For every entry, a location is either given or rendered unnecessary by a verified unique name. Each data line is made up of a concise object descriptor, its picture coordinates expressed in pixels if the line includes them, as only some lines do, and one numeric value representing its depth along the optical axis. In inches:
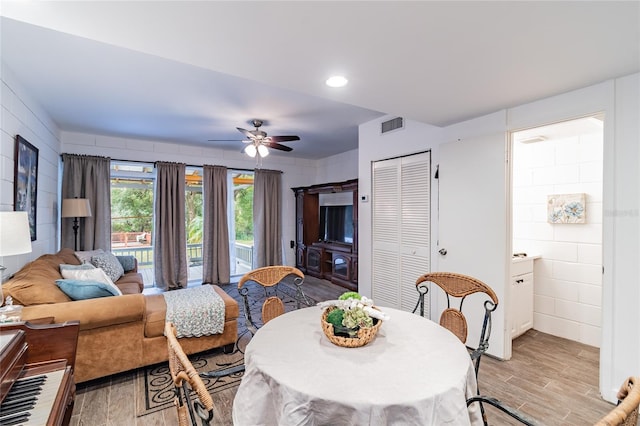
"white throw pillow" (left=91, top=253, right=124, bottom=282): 147.2
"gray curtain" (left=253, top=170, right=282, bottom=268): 246.5
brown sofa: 80.9
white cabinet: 125.6
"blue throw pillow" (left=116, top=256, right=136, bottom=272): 175.2
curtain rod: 197.4
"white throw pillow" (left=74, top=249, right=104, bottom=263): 147.1
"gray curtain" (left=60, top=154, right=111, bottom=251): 178.7
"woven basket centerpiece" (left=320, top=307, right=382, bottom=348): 53.5
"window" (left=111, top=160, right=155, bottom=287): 205.6
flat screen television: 218.3
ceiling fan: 153.7
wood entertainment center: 204.1
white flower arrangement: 53.9
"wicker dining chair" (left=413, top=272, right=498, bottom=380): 72.6
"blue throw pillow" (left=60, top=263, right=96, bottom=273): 109.9
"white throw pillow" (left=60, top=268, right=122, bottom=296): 105.0
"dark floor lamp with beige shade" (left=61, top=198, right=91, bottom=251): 163.5
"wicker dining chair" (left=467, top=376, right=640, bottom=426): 26.9
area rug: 83.9
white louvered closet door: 138.3
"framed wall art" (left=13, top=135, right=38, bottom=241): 105.0
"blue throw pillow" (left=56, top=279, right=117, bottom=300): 90.1
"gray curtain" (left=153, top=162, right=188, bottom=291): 203.6
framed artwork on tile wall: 127.2
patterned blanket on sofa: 100.7
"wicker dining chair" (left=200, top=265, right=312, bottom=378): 81.8
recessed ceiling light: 81.9
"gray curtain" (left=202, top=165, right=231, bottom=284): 221.9
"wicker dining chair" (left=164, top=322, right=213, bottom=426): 31.0
